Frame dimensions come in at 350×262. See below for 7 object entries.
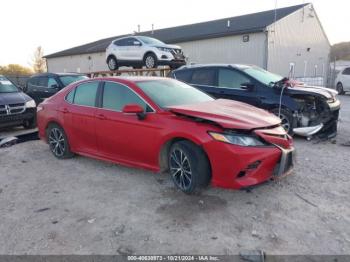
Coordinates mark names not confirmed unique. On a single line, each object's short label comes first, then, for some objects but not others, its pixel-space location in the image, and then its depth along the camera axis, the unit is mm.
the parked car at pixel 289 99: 6953
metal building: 22156
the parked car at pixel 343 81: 19297
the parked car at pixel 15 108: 8703
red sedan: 3861
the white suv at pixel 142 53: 12883
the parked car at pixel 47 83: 11383
